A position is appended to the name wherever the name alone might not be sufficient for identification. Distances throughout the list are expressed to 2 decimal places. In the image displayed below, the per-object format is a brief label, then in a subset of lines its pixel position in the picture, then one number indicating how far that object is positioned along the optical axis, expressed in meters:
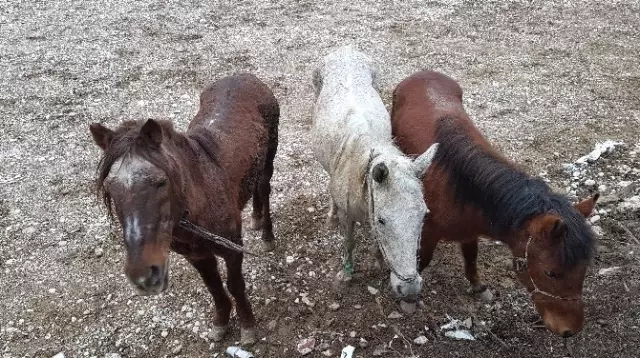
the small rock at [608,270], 4.80
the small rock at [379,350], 4.34
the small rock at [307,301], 4.84
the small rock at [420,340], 4.38
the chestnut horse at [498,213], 3.47
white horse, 3.51
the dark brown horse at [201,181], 2.73
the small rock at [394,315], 4.64
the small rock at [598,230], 5.26
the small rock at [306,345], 4.41
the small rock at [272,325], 4.66
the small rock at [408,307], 4.56
